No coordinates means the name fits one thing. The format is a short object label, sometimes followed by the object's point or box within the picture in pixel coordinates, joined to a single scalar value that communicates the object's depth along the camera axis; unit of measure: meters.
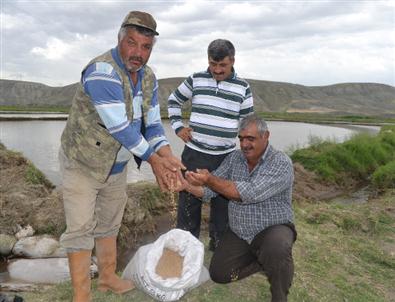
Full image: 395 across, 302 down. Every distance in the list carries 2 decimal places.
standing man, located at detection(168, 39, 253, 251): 4.30
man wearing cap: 2.96
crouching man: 3.54
